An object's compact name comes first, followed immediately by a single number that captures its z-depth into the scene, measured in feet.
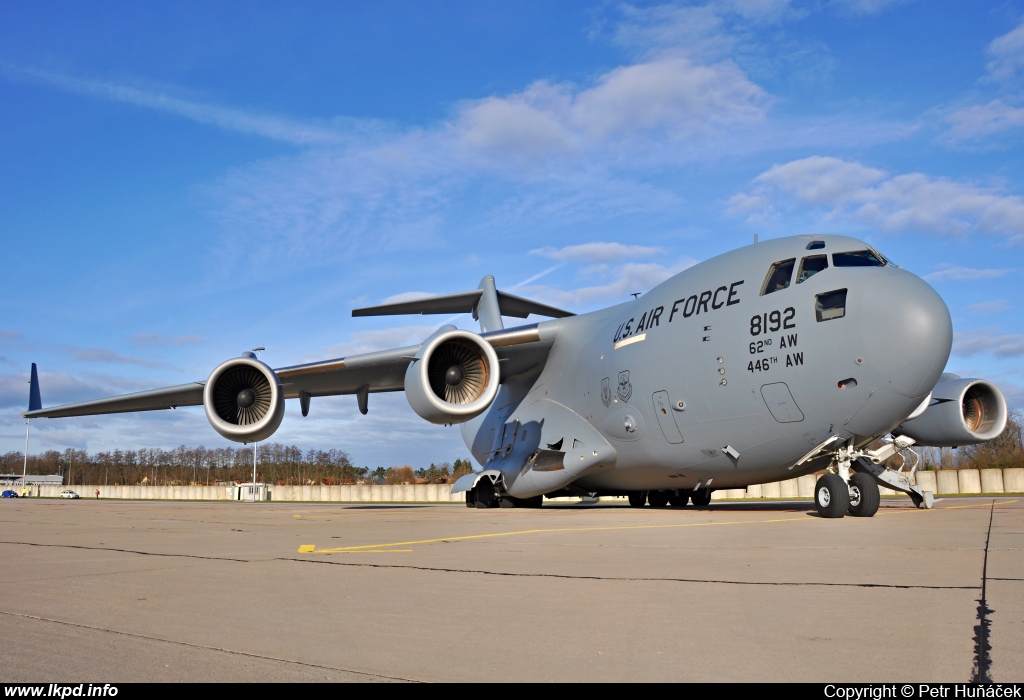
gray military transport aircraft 33.45
